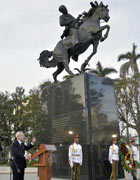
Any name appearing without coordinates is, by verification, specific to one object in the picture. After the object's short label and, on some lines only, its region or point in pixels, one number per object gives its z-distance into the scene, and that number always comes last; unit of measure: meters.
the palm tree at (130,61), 33.06
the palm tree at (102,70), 32.88
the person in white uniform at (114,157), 8.07
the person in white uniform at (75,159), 7.67
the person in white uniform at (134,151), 9.36
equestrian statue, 10.05
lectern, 5.57
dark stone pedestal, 8.16
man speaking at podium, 5.52
